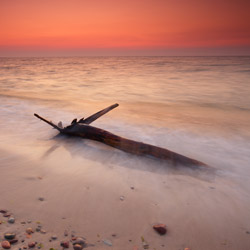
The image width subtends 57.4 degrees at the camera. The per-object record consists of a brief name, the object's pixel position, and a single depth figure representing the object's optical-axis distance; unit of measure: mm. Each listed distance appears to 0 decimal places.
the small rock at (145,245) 1976
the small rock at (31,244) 1834
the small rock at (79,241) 1953
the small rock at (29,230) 1991
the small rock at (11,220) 2089
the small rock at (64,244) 1888
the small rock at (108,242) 1983
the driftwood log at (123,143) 3615
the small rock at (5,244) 1790
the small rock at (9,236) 1882
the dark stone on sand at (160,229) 2162
